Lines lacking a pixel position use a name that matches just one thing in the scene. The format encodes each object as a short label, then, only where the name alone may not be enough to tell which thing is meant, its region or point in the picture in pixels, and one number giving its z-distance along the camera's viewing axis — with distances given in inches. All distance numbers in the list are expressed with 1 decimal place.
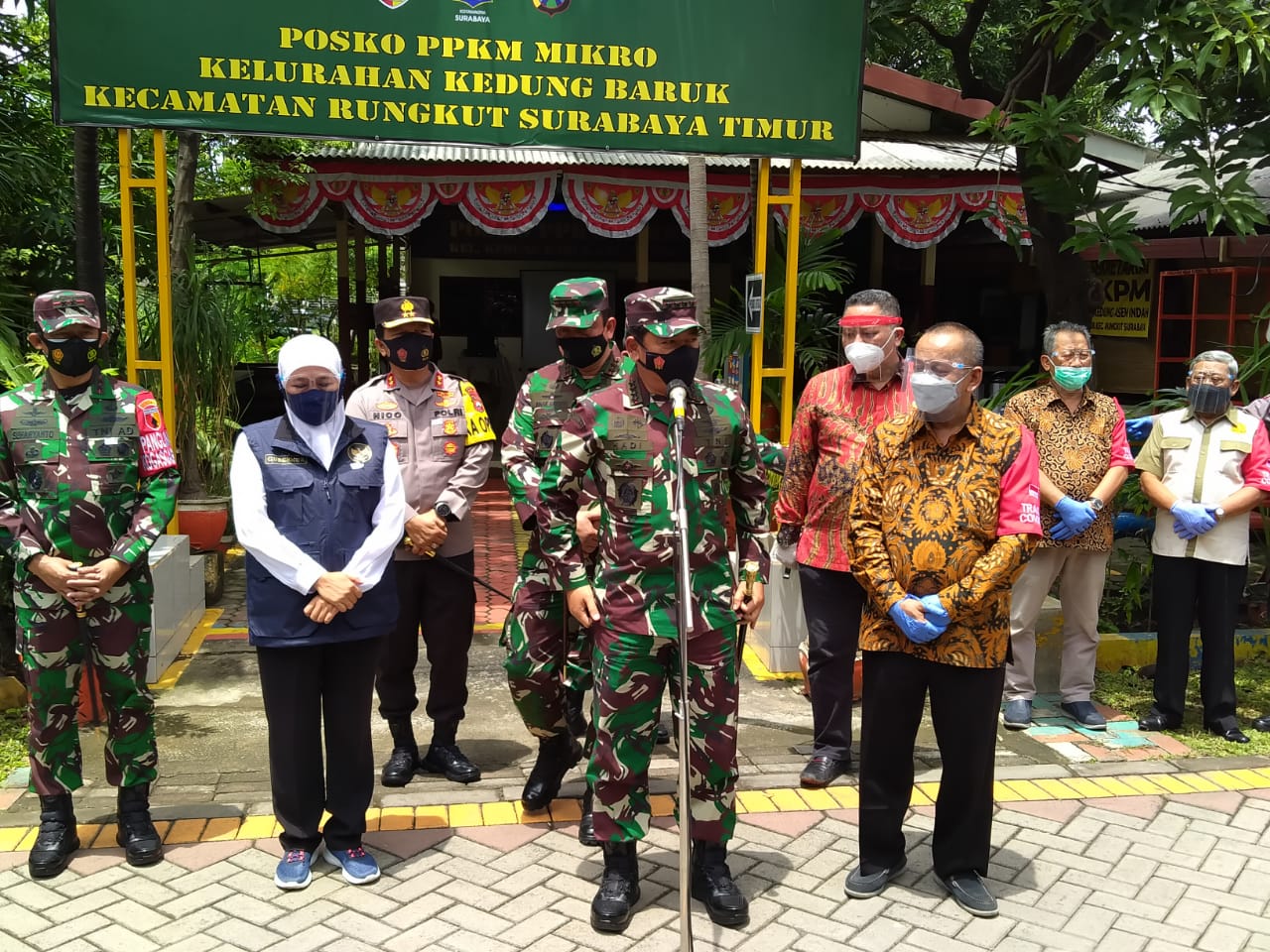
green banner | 207.0
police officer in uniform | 176.4
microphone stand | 112.3
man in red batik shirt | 181.9
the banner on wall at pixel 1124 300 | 449.7
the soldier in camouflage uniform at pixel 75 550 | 152.1
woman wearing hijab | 142.3
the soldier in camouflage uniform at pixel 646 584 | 137.9
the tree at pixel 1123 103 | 211.8
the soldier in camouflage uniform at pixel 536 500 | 163.8
